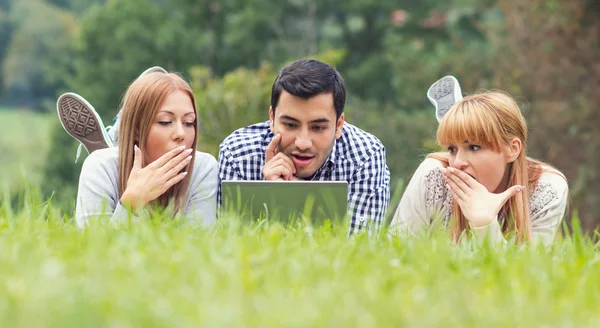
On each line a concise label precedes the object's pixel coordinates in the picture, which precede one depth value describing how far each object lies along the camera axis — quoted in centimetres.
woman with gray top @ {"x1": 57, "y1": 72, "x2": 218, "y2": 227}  906
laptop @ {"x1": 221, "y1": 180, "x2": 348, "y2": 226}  783
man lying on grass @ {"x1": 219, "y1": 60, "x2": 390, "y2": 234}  967
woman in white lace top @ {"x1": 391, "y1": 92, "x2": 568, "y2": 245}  925
